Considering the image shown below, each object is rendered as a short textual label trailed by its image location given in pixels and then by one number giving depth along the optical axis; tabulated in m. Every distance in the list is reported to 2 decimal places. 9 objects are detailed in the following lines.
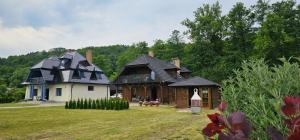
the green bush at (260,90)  2.51
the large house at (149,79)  35.28
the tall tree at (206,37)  46.21
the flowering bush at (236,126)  1.11
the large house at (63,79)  39.50
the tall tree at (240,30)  43.19
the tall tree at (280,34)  36.22
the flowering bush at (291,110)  1.13
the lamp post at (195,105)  20.97
